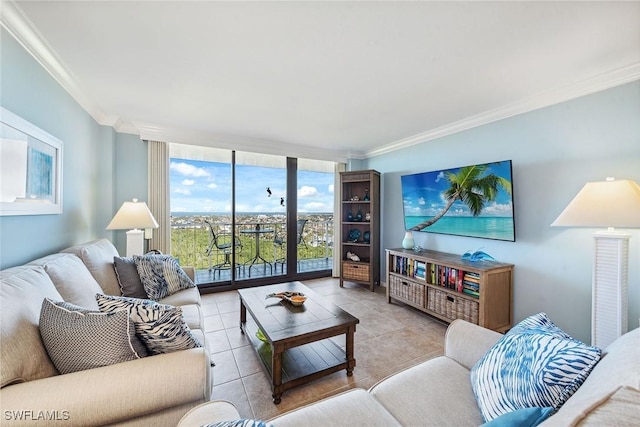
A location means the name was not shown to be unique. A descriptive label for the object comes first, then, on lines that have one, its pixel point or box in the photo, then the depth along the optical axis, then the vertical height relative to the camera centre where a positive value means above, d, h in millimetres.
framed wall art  1402 +298
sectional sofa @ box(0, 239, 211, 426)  868 -647
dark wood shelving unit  4086 -216
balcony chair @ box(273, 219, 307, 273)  4562 -508
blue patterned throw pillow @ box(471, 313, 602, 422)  772 -540
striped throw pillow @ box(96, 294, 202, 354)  1131 -511
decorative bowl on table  2188 -769
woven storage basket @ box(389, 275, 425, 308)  3035 -983
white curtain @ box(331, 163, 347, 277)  4703 -99
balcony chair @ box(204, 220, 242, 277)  4207 -560
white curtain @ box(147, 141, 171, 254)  3447 +301
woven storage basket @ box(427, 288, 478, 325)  2492 -988
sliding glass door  3959 -3
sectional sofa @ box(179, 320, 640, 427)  517 -802
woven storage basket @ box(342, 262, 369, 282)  4090 -956
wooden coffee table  1681 -865
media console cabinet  2441 -812
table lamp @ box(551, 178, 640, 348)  1584 -193
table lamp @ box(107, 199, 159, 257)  2648 -91
